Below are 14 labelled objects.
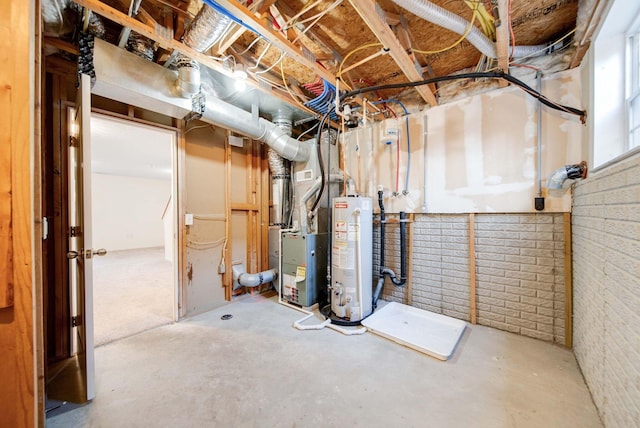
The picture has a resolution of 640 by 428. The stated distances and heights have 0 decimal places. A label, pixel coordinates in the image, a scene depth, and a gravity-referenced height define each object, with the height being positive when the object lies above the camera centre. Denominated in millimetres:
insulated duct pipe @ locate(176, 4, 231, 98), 1527 +1244
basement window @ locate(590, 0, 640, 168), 1501 +844
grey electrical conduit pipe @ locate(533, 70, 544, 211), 2078 +546
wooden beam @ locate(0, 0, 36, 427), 804 -8
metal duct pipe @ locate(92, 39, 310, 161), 1723 +1037
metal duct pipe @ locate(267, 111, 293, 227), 3369 +402
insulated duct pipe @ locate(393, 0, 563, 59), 1402 +1233
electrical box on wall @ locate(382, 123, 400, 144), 2799 +949
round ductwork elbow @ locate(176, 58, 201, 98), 1902 +1135
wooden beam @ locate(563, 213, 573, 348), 1979 -649
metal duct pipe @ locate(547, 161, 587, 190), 1823 +289
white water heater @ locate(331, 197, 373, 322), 2439 -514
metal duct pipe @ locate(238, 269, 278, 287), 3125 -878
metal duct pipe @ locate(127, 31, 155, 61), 1889 +1397
